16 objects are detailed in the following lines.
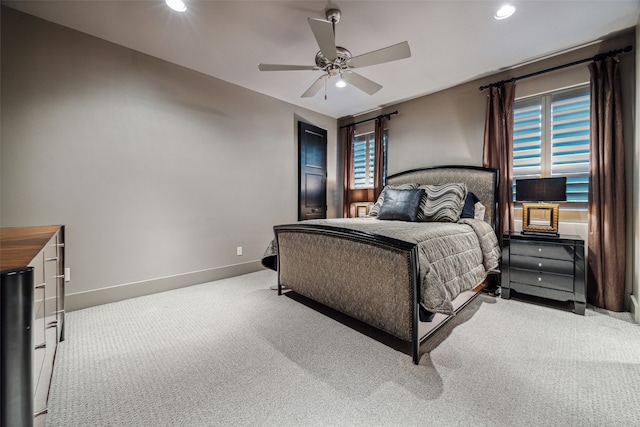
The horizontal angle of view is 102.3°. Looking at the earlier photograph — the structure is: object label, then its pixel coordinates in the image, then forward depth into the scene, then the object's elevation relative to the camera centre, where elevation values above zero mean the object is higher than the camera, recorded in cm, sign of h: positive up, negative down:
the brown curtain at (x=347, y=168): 508 +91
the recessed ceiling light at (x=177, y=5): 216 +178
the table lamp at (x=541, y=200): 258 +14
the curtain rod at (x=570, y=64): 253 +163
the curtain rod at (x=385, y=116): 444 +171
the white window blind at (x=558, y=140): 278 +84
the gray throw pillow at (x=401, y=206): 315 +10
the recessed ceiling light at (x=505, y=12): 219 +175
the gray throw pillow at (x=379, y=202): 369 +17
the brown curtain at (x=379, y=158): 455 +98
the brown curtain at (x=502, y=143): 318 +89
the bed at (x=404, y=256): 176 -37
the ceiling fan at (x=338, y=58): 198 +137
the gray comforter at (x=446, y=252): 172 -34
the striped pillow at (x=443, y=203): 301 +13
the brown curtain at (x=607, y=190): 249 +23
